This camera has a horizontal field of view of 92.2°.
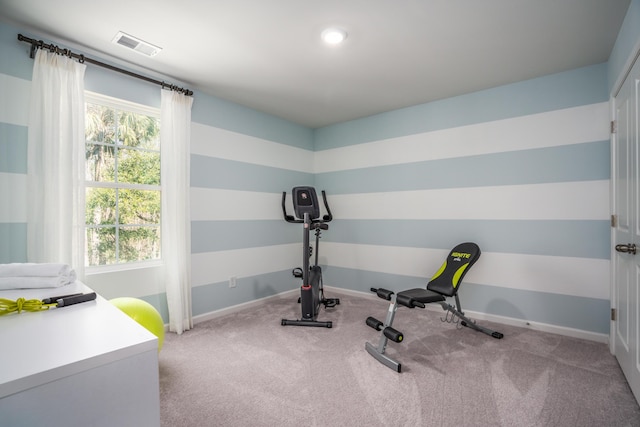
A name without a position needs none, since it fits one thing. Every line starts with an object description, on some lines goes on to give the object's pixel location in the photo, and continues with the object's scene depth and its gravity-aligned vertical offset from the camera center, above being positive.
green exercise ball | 2.13 -0.70
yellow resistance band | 1.11 -0.33
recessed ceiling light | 2.25 +1.33
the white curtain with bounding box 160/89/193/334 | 3.00 +0.06
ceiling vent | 2.34 +1.35
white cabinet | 0.68 -0.38
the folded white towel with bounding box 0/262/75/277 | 1.40 -0.25
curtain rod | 2.24 +1.26
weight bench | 2.43 -0.71
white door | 1.94 -0.13
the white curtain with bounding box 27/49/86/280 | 2.24 +0.40
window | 2.70 +0.31
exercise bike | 3.25 -0.58
